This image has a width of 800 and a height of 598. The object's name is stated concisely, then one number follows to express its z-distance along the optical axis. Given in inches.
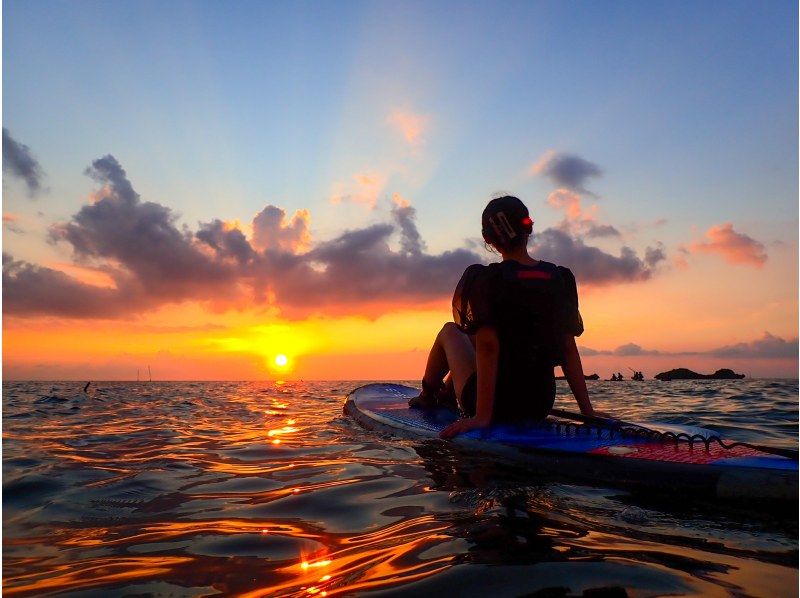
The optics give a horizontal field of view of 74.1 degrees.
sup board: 117.6
